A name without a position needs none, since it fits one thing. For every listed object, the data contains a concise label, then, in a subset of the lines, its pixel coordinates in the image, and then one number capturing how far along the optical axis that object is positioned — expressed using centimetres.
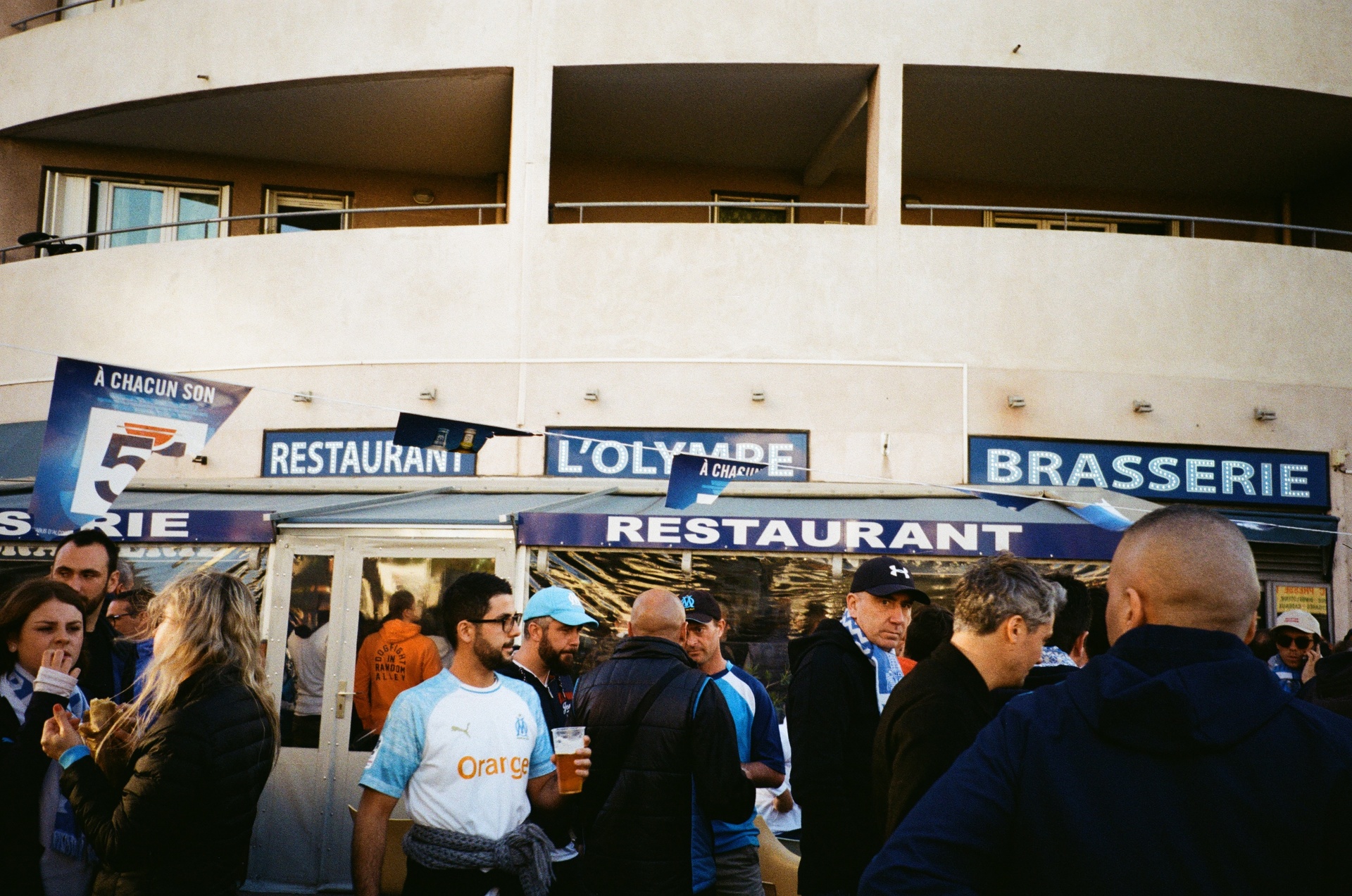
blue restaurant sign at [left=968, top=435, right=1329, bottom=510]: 1086
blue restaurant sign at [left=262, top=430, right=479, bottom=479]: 1109
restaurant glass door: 897
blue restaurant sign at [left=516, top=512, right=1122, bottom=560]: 880
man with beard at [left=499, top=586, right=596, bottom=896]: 540
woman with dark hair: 378
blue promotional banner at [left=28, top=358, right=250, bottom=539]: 615
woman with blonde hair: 346
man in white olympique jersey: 384
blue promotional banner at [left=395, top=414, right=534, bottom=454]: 856
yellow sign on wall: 1097
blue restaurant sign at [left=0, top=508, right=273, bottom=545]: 905
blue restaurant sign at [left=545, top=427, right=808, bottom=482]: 1080
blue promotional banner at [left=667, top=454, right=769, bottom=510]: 829
